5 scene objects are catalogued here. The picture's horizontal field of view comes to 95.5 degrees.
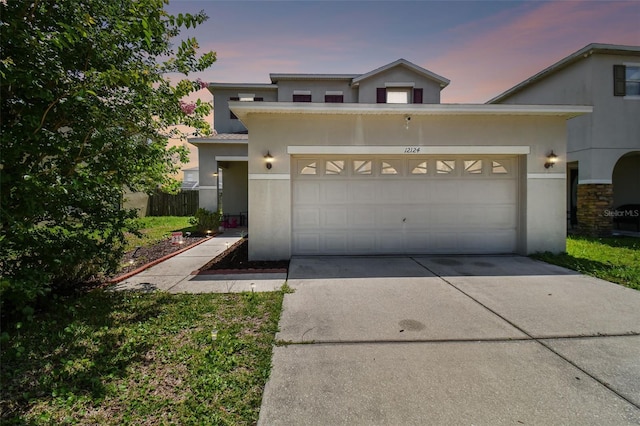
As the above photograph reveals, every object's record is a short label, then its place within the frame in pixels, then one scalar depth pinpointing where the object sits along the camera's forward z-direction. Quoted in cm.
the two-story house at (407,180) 659
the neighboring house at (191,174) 4278
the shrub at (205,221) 1085
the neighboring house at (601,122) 1038
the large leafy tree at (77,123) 302
